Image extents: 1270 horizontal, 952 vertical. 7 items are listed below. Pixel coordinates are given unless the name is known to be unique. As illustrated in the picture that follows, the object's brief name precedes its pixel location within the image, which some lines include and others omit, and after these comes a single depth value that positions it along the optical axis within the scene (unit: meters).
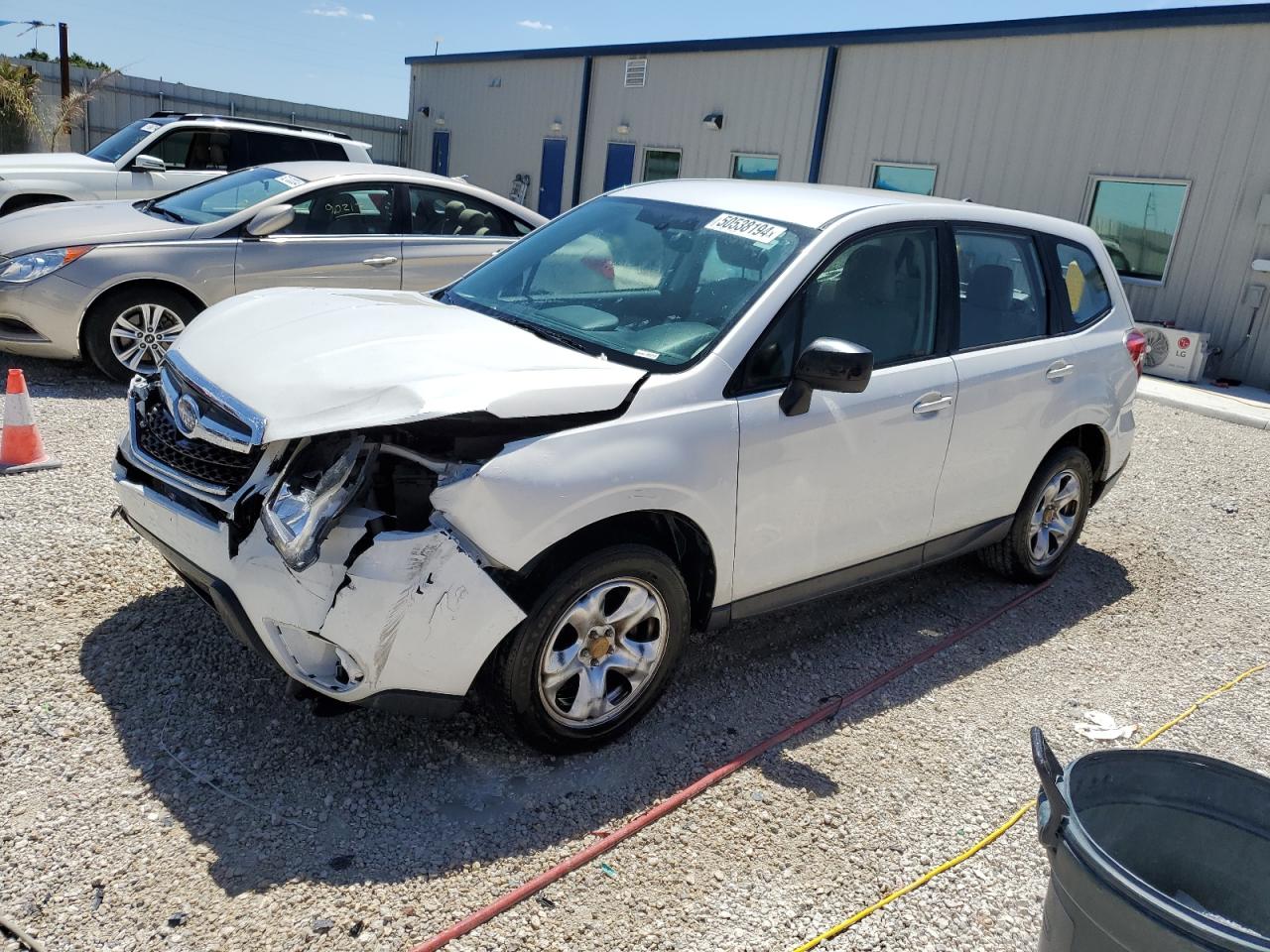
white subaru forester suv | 2.79
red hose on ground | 2.54
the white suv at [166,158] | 10.06
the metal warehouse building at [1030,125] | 11.75
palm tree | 20.48
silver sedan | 6.45
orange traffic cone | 4.99
